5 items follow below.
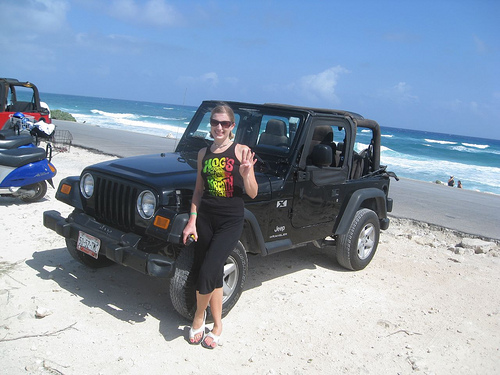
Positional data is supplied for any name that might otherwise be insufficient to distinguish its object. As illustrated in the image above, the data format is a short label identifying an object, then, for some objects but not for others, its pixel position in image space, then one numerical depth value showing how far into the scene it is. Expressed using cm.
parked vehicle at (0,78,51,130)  1261
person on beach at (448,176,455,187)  1941
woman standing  367
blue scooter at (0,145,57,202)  723
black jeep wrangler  402
